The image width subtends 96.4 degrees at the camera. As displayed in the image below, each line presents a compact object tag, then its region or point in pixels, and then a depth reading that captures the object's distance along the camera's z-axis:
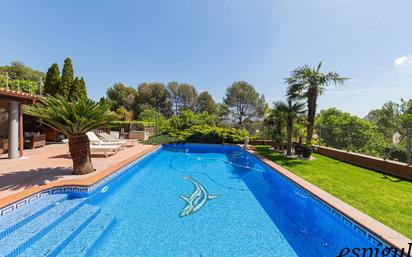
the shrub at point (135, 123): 23.10
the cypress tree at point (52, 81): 19.03
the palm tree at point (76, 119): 5.22
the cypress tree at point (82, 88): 19.92
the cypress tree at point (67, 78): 19.03
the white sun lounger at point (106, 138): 11.09
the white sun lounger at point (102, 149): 8.74
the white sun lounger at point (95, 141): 9.73
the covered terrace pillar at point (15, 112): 6.93
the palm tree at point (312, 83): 9.83
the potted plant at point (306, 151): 9.27
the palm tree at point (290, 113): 10.27
